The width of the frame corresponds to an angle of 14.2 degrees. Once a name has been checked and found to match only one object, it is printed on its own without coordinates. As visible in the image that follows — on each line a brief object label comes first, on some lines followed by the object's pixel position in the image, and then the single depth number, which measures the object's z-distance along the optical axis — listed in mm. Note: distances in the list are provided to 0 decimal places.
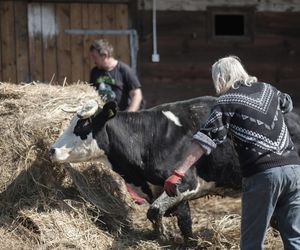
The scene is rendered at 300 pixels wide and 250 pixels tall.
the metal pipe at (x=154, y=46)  17552
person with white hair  8298
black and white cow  10868
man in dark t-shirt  13738
